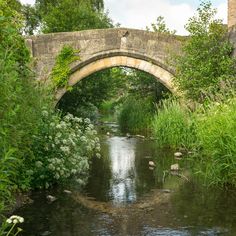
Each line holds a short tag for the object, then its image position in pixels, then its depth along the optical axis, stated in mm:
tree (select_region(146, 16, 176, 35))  17891
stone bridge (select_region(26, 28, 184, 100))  14734
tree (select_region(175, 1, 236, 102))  12766
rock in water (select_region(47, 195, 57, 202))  6855
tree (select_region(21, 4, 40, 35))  29234
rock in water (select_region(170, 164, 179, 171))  9546
